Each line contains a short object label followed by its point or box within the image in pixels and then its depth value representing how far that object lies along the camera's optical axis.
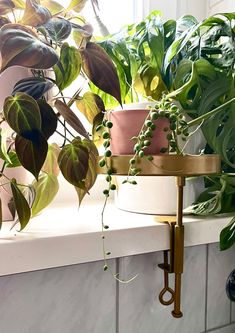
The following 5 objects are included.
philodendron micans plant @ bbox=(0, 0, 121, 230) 0.44
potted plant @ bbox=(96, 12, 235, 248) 0.63
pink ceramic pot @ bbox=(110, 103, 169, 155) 0.55
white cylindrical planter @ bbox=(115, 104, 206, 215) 0.68
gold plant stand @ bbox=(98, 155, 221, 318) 0.52
